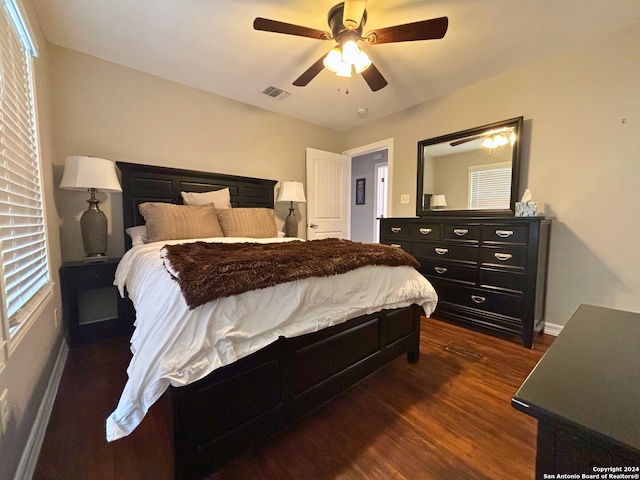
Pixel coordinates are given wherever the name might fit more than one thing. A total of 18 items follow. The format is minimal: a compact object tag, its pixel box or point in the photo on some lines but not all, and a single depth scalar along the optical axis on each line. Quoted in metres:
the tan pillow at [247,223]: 2.73
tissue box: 2.33
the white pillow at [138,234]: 2.38
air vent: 3.01
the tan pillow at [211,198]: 2.80
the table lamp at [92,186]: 2.12
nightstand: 2.18
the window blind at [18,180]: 1.13
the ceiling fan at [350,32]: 1.64
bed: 1.01
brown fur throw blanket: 1.06
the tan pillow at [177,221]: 2.34
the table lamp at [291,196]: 3.48
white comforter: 0.91
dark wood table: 0.42
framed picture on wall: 5.82
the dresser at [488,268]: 2.25
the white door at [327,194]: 4.00
